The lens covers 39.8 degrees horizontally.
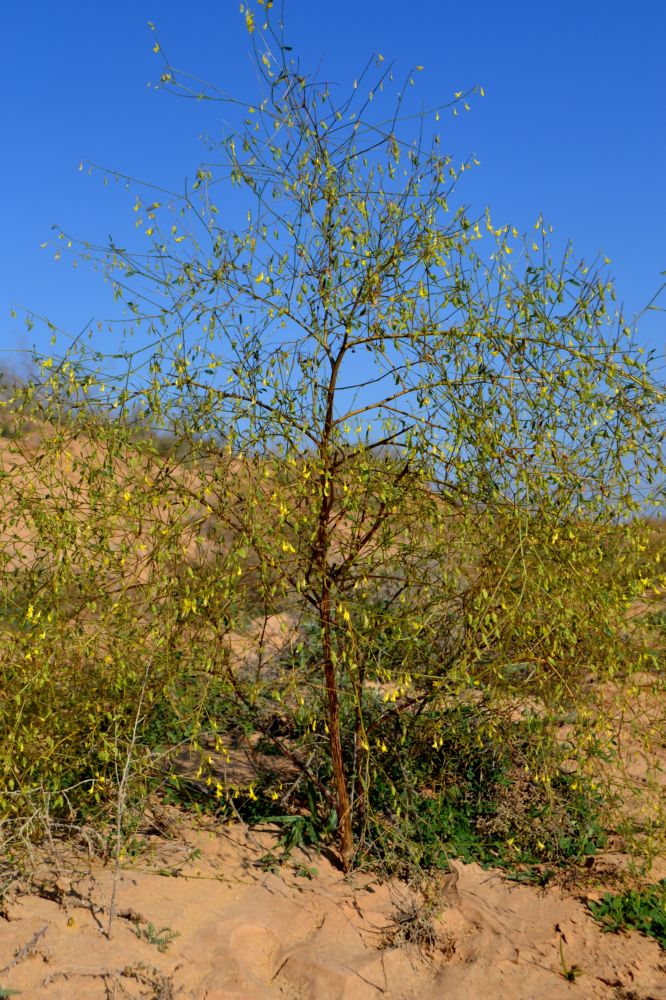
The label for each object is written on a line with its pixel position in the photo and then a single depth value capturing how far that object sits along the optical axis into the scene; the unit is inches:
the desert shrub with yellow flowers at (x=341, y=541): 161.3
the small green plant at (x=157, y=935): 156.9
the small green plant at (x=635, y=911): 178.9
